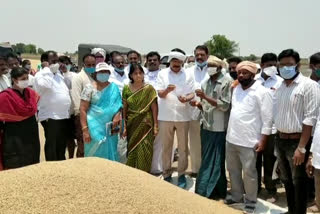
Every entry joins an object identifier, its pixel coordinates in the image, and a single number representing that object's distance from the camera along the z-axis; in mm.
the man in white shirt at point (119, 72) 6056
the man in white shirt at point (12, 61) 6681
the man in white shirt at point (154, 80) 5495
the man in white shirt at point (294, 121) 3575
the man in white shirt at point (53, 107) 5266
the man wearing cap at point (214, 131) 4535
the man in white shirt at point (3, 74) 5138
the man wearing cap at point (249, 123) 4148
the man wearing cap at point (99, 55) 5770
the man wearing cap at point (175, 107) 5160
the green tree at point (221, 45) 44716
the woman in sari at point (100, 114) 4742
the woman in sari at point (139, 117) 4941
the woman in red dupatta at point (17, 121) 4406
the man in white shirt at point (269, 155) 4902
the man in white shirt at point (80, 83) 5375
